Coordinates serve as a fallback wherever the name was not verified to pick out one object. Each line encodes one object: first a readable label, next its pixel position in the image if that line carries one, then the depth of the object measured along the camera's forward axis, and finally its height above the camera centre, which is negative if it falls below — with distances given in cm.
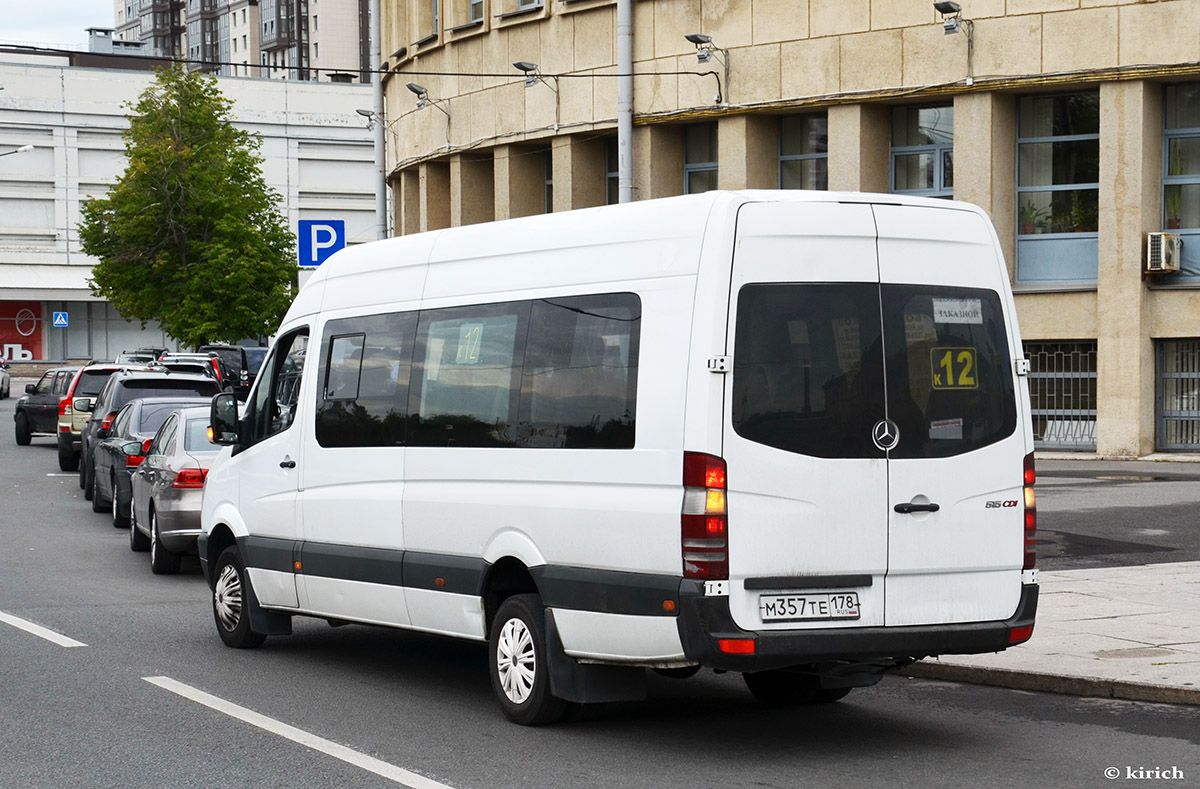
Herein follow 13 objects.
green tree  4925 +442
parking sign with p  2023 +158
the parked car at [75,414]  2878 -77
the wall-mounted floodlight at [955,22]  2680 +556
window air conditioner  2595 +172
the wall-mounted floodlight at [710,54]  2997 +562
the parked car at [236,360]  3916 +24
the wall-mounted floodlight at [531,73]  3300 +590
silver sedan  1480 -108
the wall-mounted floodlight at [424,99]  3756 +616
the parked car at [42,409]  3612 -84
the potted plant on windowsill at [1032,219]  2819 +245
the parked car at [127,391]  2319 -30
